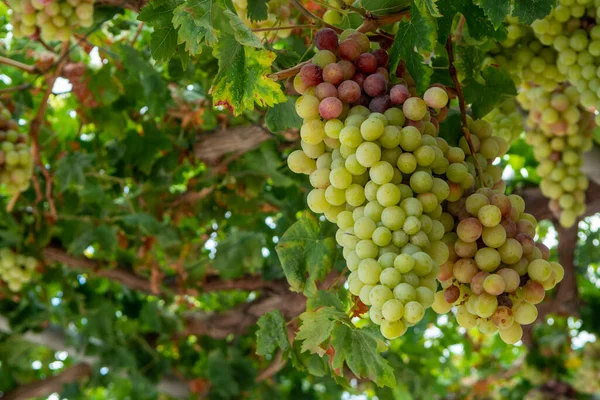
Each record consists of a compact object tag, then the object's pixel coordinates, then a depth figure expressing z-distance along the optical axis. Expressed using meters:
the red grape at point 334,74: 1.41
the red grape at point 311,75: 1.42
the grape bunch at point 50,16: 1.88
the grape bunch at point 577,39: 1.66
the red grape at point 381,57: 1.44
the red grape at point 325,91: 1.40
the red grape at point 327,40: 1.44
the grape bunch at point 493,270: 1.34
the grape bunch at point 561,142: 1.86
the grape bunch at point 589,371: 3.73
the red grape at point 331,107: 1.39
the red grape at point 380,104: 1.40
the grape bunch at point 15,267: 2.74
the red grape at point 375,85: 1.41
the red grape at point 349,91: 1.40
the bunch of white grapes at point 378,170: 1.32
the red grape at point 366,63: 1.42
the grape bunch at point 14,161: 1.96
